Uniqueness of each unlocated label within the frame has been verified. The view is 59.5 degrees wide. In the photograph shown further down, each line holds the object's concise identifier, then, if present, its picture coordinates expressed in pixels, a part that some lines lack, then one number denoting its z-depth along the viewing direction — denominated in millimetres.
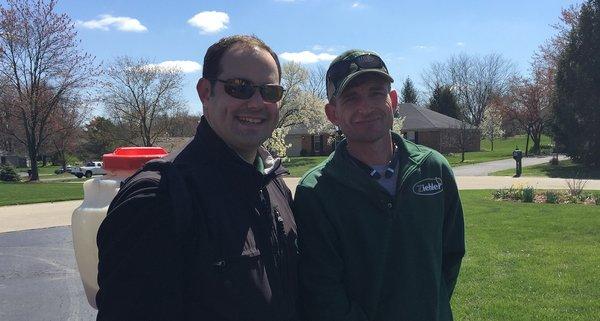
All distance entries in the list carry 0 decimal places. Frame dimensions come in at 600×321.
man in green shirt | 2316
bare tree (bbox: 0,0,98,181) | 32281
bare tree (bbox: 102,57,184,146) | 47656
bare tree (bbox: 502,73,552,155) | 46188
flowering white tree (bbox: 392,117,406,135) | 43938
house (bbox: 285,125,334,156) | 59781
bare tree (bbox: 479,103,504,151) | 62922
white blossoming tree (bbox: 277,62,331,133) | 49938
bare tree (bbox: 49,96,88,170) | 35250
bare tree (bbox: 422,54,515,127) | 72875
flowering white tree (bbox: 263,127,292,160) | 31081
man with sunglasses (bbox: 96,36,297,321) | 1603
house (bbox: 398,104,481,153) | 53562
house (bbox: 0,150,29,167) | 70312
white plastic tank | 2387
